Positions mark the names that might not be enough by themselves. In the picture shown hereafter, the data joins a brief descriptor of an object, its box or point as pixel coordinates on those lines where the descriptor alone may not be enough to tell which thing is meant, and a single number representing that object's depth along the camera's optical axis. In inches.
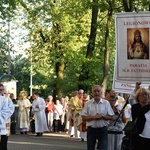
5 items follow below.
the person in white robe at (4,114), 369.7
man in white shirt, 346.4
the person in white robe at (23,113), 849.4
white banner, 323.1
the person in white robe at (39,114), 780.0
